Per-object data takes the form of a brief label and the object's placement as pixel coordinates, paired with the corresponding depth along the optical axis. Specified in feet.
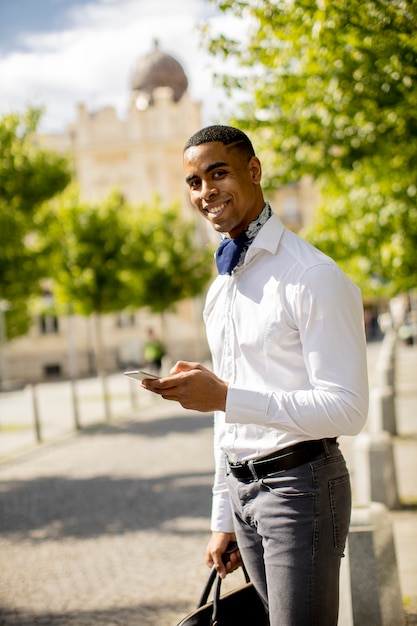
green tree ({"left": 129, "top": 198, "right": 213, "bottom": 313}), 115.85
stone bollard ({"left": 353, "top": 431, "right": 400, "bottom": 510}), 22.13
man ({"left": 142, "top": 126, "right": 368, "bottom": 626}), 6.82
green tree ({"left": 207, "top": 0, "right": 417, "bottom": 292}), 17.93
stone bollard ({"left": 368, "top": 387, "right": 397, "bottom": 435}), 33.60
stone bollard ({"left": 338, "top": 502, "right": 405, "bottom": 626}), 12.53
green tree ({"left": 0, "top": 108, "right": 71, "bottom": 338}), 52.01
